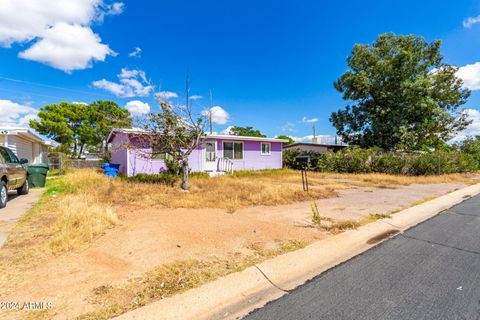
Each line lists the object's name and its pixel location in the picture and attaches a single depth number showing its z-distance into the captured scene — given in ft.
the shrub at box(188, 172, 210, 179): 44.69
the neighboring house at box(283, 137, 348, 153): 82.72
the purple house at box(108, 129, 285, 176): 43.39
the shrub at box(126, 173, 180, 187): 35.91
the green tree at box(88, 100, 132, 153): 101.19
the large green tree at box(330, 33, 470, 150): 66.49
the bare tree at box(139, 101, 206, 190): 31.42
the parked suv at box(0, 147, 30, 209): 21.66
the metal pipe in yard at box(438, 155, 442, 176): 50.64
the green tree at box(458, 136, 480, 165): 68.41
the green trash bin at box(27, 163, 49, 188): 34.63
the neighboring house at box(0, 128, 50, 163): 40.52
